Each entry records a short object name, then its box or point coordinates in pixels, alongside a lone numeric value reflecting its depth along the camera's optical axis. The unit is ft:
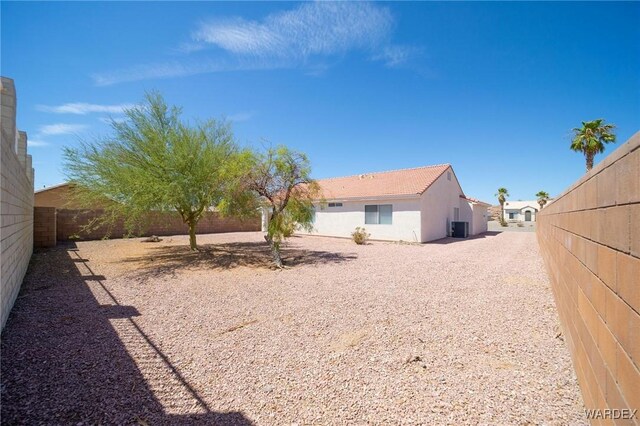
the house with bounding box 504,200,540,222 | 199.41
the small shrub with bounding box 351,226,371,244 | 59.21
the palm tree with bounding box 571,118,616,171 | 75.92
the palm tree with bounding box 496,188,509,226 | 157.75
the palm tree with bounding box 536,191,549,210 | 161.91
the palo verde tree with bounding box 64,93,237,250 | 34.83
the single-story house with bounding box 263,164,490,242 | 60.18
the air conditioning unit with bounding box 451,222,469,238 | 73.00
